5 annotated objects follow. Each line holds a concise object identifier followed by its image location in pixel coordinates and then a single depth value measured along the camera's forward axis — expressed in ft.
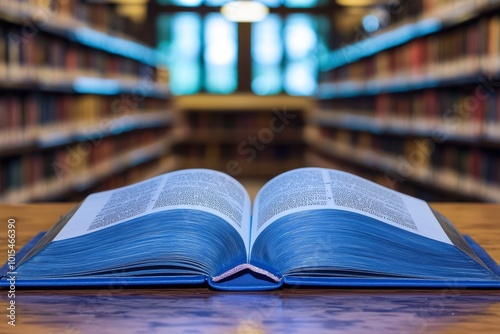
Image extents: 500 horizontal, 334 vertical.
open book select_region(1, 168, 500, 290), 2.74
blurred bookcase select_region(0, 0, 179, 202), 13.41
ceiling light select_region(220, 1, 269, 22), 33.73
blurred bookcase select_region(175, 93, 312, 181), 37.06
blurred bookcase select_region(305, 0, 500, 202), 13.99
